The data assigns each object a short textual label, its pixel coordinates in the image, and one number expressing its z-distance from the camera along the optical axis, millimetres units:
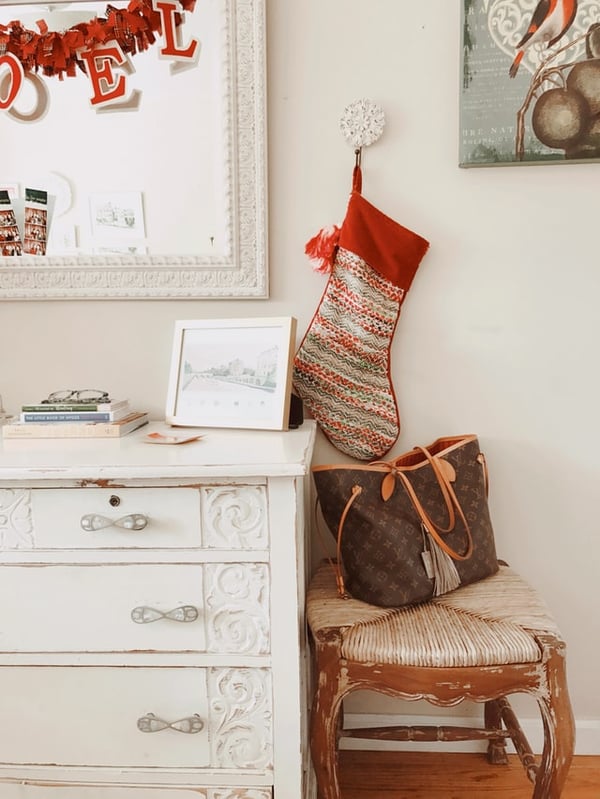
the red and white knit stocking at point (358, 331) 1615
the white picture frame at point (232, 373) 1506
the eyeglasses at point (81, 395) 1533
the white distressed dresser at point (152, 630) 1211
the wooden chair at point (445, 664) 1243
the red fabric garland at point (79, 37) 1611
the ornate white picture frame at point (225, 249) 1597
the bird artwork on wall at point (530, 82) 1569
